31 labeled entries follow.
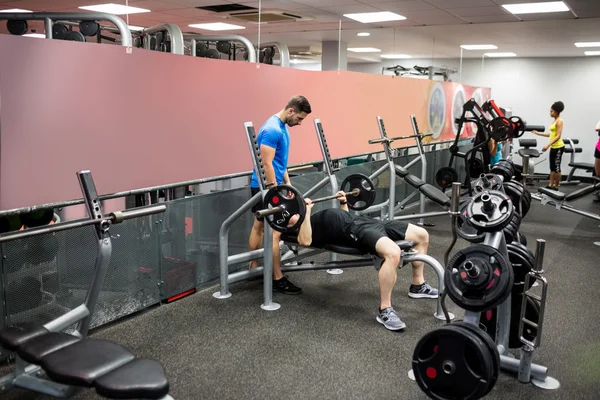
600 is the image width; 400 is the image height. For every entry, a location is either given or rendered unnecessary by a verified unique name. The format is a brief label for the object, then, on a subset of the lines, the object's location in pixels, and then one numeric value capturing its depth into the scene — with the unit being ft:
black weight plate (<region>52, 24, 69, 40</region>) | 13.98
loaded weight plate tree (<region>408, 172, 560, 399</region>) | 6.17
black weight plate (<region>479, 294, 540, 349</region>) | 7.52
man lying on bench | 9.38
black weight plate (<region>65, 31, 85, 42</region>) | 12.94
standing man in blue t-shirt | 10.36
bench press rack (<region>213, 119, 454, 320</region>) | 9.67
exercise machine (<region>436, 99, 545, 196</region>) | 18.70
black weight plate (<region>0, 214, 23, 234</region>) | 8.19
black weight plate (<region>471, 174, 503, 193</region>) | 11.94
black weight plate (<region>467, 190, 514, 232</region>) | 6.64
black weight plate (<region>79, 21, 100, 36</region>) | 13.91
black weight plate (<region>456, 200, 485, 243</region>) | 7.00
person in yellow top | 24.98
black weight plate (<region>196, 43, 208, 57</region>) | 16.02
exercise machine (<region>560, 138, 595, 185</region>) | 26.04
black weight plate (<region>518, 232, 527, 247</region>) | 10.44
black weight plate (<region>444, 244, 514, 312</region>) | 6.17
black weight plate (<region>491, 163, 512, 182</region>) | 15.64
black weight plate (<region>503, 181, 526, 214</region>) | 12.50
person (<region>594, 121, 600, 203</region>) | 22.63
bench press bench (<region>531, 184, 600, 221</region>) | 15.48
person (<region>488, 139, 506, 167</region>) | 20.93
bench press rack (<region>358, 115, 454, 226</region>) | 14.15
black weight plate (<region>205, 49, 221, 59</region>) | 15.29
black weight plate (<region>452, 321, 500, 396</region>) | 6.16
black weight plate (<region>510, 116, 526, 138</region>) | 19.52
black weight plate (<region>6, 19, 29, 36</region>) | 14.25
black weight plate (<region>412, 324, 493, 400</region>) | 6.13
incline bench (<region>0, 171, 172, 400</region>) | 5.09
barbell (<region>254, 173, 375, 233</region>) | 9.09
